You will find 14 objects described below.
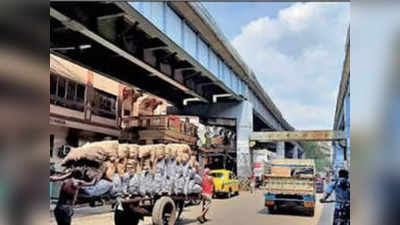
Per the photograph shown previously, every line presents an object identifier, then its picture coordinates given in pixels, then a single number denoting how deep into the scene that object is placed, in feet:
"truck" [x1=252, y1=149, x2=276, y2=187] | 92.08
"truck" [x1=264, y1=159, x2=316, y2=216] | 42.75
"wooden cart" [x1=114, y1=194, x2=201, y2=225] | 26.32
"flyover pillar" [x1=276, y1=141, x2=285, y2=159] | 123.81
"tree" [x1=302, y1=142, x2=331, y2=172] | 237.76
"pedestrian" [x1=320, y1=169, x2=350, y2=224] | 21.42
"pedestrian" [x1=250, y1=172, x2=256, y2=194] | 81.94
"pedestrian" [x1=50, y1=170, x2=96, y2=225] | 20.48
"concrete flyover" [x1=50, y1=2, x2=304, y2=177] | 37.07
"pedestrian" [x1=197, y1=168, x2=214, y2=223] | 36.44
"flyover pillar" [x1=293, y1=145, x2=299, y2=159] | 181.68
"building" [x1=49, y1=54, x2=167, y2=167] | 53.11
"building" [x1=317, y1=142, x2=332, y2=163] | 260.21
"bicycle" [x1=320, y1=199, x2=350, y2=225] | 21.63
